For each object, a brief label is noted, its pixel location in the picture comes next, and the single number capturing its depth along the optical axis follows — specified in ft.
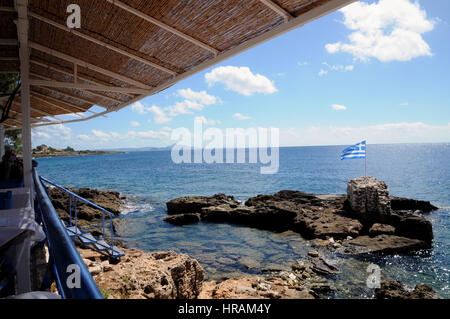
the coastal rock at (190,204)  60.44
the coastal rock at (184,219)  53.67
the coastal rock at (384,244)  36.94
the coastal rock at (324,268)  30.83
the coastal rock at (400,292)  23.94
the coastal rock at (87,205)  50.02
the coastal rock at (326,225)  42.46
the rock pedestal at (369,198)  47.83
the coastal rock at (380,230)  41.73
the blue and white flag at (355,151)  55.20
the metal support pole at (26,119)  15.21
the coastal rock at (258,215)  51.03
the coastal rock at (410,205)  68.80
